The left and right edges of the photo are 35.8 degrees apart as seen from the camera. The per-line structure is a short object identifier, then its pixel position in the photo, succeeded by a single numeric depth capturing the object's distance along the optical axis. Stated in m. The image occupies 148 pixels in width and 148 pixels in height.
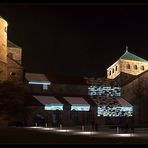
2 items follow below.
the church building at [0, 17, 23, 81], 39.04
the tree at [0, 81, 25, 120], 24.44
